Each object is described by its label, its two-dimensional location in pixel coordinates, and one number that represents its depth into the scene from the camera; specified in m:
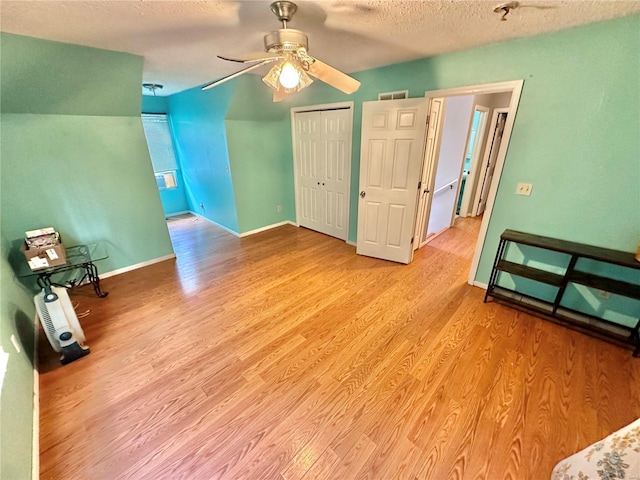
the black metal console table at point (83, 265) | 2.28
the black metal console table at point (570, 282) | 1.86
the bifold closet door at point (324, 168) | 3.50
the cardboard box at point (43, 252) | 2.19
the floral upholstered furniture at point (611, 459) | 0.89
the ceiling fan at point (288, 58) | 1.27
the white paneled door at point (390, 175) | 2.68
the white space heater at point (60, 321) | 1.78
